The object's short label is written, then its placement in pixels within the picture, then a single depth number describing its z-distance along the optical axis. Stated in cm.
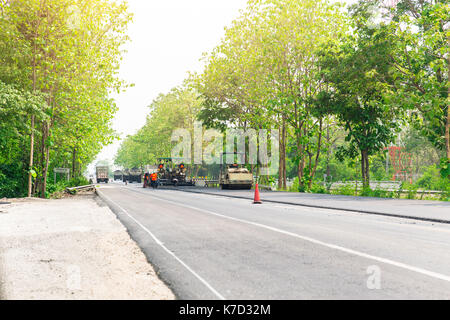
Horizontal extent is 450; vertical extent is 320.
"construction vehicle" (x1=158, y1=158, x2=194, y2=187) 4875
